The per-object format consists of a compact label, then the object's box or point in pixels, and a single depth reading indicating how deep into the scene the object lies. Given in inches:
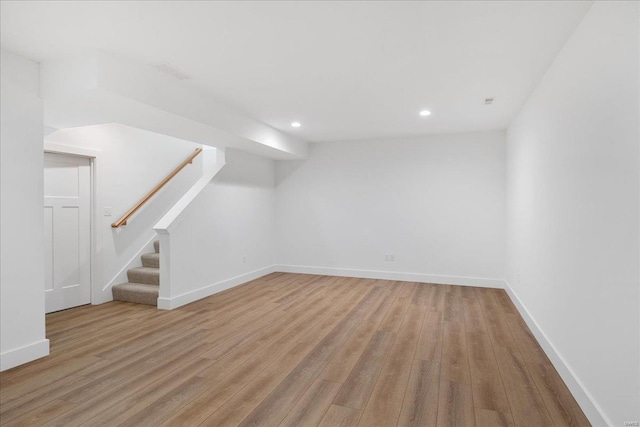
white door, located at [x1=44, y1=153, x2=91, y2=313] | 161.2
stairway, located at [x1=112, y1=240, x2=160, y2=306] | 175.5
